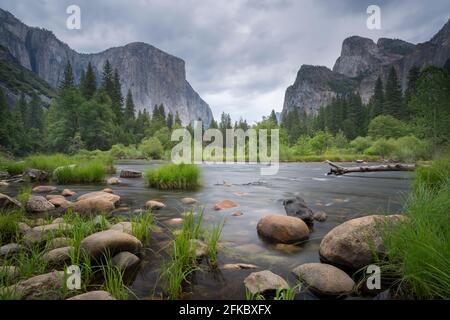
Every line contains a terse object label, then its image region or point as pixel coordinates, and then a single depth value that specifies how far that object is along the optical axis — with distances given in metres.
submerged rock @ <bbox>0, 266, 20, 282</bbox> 2.47
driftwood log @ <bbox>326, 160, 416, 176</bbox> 14.06
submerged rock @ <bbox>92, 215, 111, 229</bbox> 4.08
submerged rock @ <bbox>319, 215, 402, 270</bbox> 3.13
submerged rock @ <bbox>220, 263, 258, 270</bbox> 3.22
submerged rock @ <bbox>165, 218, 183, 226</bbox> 5.07
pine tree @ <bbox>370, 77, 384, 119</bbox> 60.10
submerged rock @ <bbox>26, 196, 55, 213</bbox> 5.95
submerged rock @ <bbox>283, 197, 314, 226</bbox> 5.22
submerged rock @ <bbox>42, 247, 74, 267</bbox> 2.96
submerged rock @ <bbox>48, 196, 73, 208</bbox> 6.28
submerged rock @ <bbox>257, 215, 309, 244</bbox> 4.18
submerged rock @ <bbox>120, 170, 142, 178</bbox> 13.88
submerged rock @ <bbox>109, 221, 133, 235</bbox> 3.95
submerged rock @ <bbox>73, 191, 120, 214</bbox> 5.62
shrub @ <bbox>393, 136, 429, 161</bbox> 27.80
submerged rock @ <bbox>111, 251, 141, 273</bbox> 3.06
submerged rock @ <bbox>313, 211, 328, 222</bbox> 5.45
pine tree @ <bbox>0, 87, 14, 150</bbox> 36.78
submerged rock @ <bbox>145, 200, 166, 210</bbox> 6.48
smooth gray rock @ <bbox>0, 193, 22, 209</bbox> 5.78
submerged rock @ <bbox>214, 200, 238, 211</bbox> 6.67
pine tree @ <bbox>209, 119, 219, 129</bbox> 88.16
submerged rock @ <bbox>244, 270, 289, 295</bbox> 2.55
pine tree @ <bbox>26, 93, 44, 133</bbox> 64.89
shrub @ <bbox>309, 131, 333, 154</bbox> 49.33
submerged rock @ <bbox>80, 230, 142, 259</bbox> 3.10
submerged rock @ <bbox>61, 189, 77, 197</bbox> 8.09
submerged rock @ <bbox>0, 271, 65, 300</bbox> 2.24
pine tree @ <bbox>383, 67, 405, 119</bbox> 57.05
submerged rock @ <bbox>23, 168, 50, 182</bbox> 12.14
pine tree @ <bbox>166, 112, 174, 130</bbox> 88.89
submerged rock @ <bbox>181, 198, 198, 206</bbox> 7.19
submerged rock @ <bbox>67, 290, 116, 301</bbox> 2.08
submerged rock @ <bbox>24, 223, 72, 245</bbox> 3.62
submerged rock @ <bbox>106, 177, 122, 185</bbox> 11.23
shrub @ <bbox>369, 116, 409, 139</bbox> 46.34
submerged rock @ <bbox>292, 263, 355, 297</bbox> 2.64
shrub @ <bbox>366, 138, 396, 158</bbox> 36.25
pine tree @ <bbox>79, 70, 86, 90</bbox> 53.17
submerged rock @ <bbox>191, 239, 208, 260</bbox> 3.32
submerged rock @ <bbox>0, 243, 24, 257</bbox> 3.30
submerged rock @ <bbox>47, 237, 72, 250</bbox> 3.32
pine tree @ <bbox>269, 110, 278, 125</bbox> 53.11
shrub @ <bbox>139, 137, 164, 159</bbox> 42.59
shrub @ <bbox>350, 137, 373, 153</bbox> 45.68
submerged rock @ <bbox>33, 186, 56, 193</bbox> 8.84
